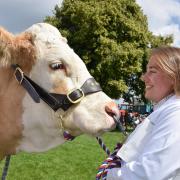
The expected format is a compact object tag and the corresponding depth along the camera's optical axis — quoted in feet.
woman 5.00
